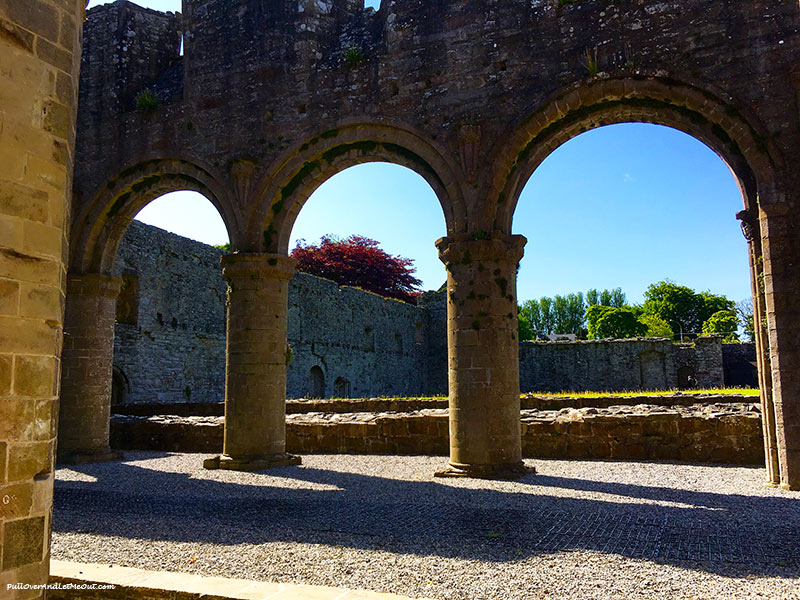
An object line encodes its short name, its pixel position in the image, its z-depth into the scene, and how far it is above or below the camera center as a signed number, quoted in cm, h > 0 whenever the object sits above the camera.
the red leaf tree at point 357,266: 3844 +690
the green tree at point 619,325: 4884 +397
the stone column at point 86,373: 1075 +21
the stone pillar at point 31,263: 316 +64
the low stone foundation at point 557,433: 894 -85
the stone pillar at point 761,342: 723 +37
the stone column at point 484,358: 802 +27
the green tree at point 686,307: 5562 +593
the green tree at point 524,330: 4297 +325
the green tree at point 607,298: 7138 +881
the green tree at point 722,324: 4997 +399
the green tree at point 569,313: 7138 +717
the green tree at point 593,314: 5512 +556
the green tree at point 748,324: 4952 +396
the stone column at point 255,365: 944 +26
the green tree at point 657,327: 4836 +368
